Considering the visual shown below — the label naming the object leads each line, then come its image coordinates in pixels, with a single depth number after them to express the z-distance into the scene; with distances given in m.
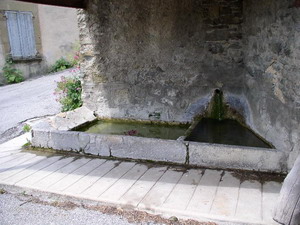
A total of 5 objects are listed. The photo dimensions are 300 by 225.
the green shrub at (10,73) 9.10
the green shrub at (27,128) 4.33
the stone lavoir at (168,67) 3.54
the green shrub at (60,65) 10.50
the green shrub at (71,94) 5.12
